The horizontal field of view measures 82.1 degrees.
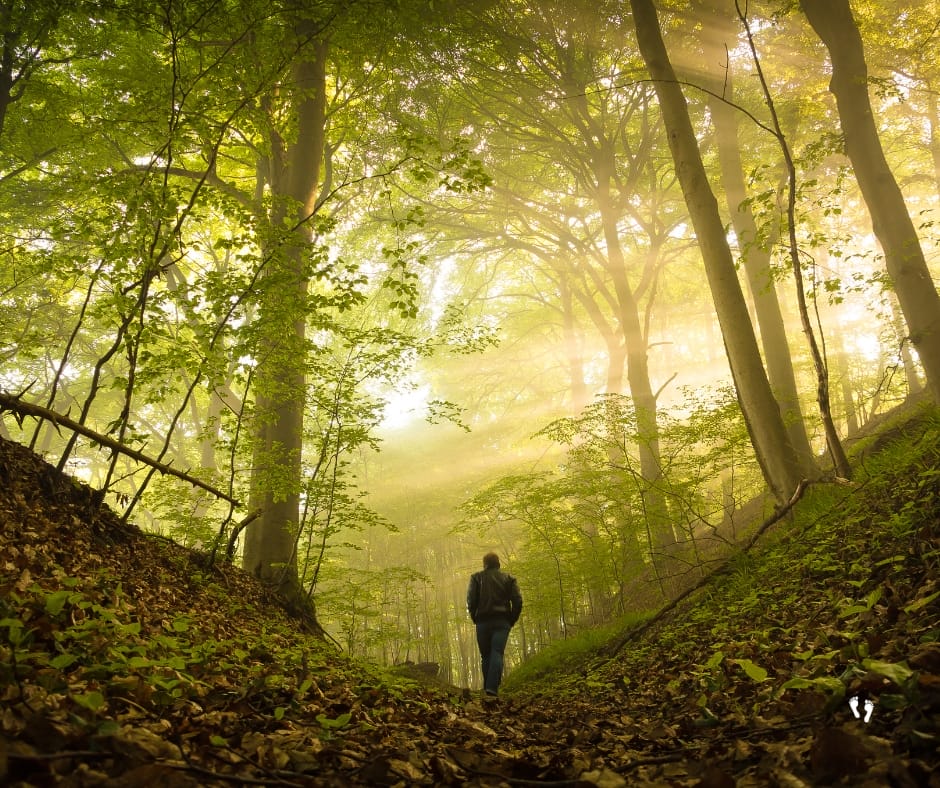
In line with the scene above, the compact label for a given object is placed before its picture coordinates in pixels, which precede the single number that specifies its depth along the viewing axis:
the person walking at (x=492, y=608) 6.83
